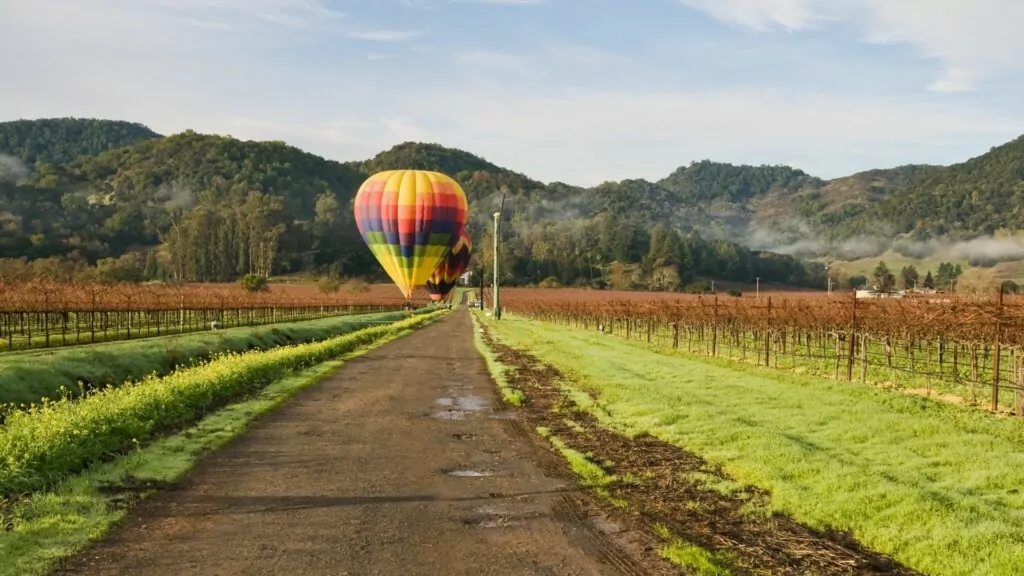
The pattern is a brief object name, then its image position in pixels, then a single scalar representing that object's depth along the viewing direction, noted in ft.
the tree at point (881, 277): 249.57
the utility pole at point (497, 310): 262.88
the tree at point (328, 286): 379.14
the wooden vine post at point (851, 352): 91.40
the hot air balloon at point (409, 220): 211.61
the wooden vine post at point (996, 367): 65.72
